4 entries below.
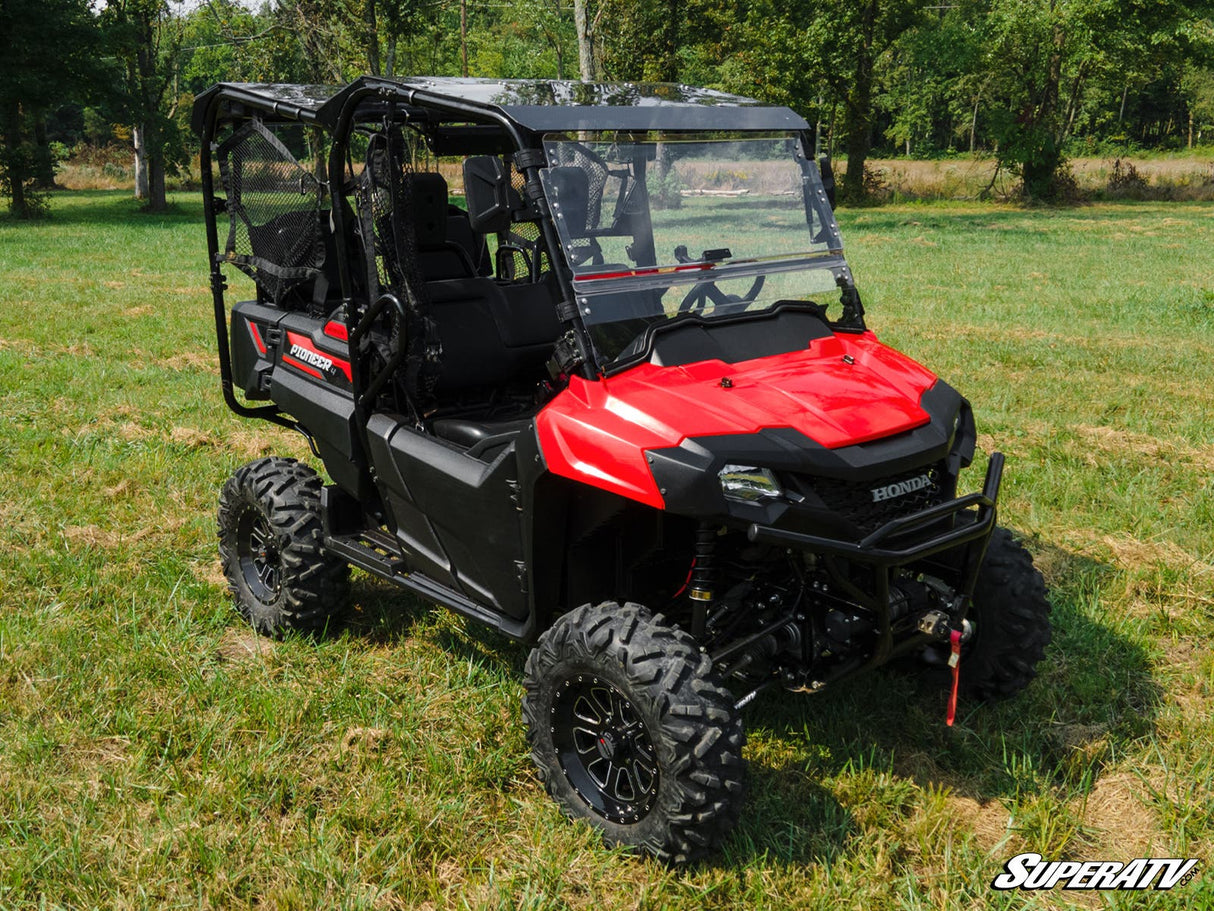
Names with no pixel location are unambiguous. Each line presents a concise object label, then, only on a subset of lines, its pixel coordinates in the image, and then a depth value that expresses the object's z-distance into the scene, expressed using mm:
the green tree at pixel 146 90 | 30062
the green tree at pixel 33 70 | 26266
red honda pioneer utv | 3104
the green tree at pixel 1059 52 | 31422
